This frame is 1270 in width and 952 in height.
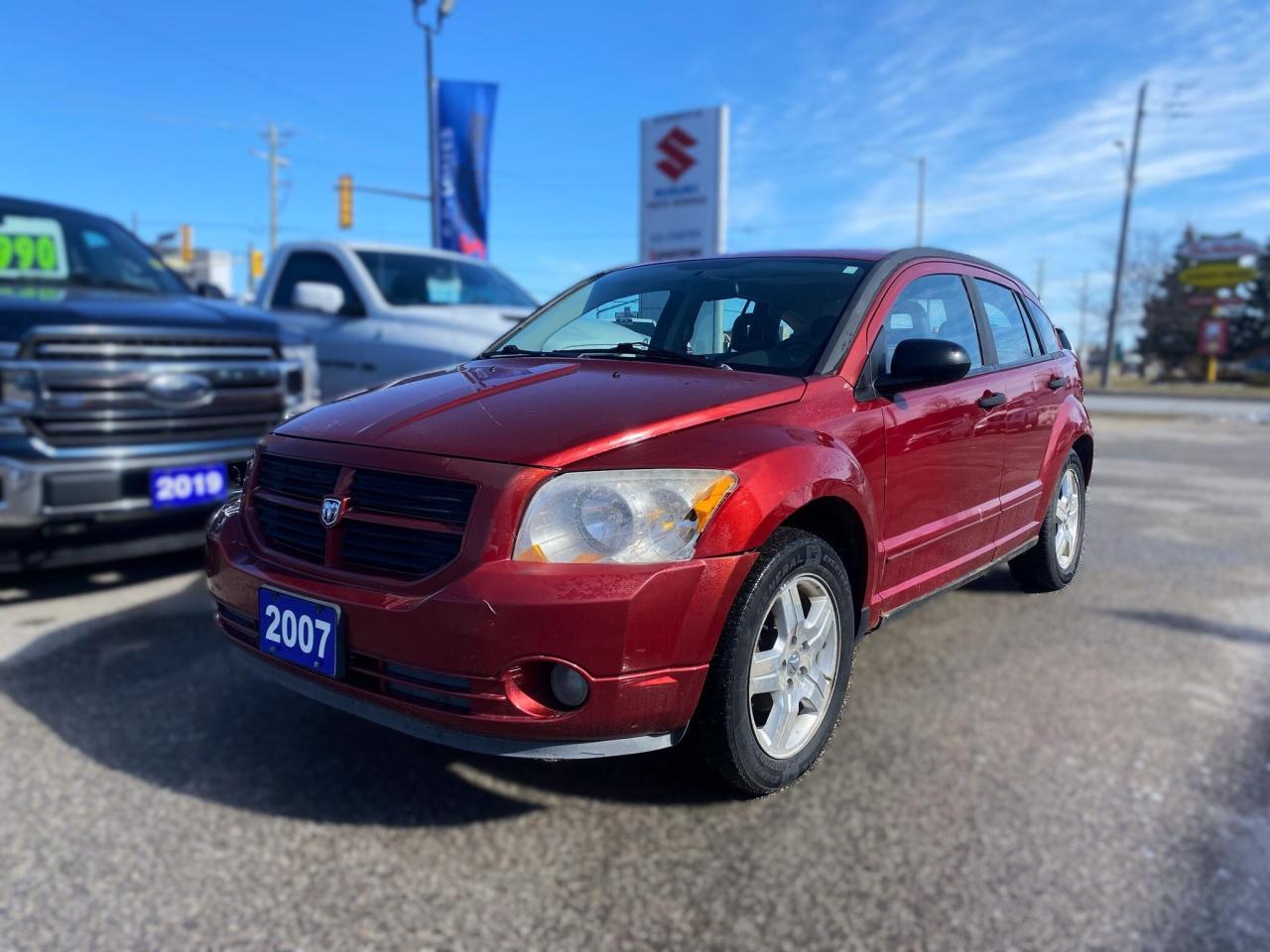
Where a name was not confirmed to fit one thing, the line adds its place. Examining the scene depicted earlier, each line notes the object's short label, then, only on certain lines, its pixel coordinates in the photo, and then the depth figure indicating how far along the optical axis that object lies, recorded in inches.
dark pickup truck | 194.4
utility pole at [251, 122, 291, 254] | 2369.6
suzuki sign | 805.2
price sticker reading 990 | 237.3
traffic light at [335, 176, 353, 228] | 1339.8
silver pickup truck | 261.3
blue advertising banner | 901.8
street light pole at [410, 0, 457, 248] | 673.7
